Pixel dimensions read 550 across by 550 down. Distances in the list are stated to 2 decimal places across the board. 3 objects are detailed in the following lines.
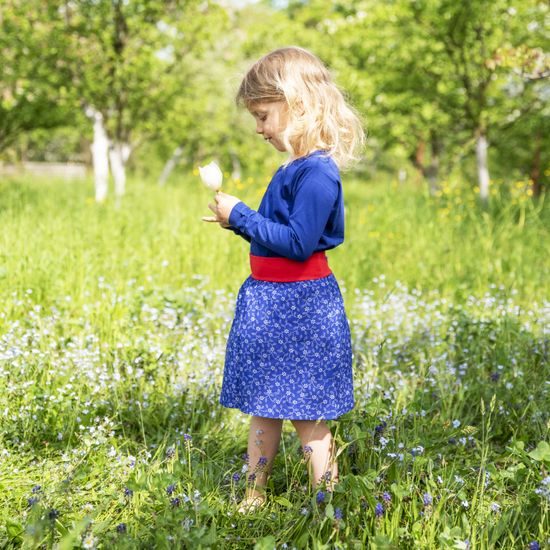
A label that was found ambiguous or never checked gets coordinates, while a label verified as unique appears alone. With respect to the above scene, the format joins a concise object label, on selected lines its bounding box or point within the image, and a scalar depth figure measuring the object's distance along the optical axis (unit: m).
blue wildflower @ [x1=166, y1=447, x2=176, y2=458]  2.28
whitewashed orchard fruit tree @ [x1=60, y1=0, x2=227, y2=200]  8.47
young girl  2.18
